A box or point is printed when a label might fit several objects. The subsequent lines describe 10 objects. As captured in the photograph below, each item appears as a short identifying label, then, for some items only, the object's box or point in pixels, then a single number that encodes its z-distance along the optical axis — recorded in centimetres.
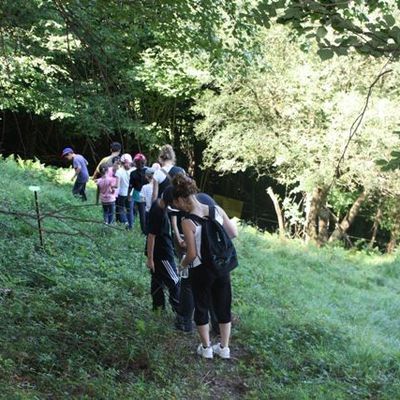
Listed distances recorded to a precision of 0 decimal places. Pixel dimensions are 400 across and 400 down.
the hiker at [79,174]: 1297
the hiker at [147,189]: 813
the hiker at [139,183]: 988
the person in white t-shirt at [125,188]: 1039
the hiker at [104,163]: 1009
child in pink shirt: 1008
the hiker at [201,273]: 477
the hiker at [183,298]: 527
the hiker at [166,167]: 602
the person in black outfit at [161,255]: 542
